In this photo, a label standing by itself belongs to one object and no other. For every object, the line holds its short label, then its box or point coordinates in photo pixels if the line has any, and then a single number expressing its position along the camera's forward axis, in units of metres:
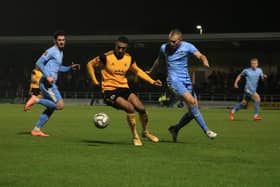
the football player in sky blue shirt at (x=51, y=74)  13.84
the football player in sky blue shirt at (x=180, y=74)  12.23
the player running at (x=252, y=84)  23.12
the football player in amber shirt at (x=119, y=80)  11.77
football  12.64
